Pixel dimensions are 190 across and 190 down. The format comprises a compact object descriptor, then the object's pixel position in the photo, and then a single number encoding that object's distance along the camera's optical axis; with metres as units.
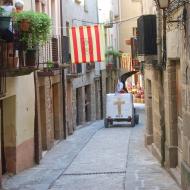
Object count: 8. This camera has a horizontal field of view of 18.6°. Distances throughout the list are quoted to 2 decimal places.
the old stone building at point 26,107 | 13.22
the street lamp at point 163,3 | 11.61
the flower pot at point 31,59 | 13.36
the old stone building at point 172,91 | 10.96
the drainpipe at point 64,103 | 23.05
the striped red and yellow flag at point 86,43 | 19.62
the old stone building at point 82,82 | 25.10
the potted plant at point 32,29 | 12.52
